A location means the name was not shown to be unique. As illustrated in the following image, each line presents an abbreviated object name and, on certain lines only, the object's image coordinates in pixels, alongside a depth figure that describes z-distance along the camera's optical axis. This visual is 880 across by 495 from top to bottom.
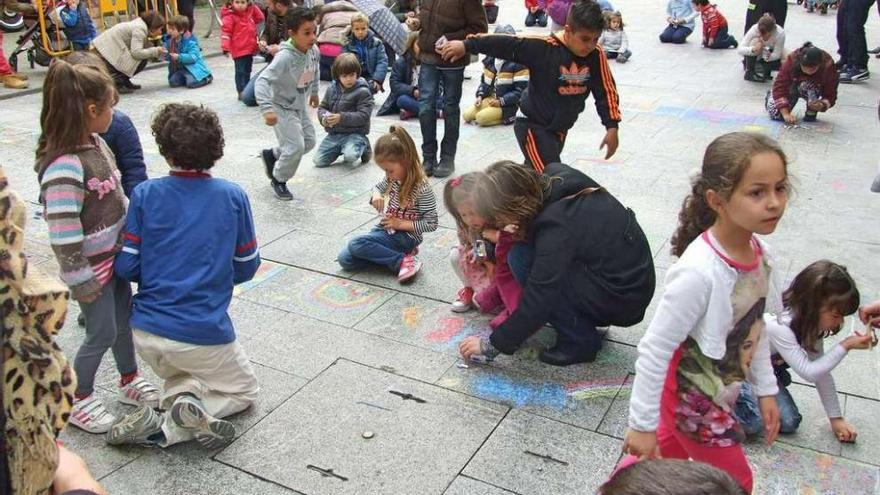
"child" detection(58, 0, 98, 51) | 11.09
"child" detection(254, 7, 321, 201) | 6.36
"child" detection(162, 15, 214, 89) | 10.63
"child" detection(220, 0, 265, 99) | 10.02
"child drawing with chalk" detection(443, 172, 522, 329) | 4.01
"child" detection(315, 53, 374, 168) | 7.36
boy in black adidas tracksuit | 5.43
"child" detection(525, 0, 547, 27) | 15.99
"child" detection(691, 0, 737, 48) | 13.37
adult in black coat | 3.79
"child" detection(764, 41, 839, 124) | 8.55
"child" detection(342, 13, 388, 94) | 9.91
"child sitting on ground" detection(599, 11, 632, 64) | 12.41
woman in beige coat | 10.24
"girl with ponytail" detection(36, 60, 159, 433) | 3.28
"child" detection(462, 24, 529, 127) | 8.80
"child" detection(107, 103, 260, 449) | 3.31
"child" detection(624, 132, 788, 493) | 2.38
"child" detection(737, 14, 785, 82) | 10.71
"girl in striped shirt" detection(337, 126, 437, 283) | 4.97
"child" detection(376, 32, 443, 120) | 9.15
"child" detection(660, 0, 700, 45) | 14.05
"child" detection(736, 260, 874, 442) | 3.37
